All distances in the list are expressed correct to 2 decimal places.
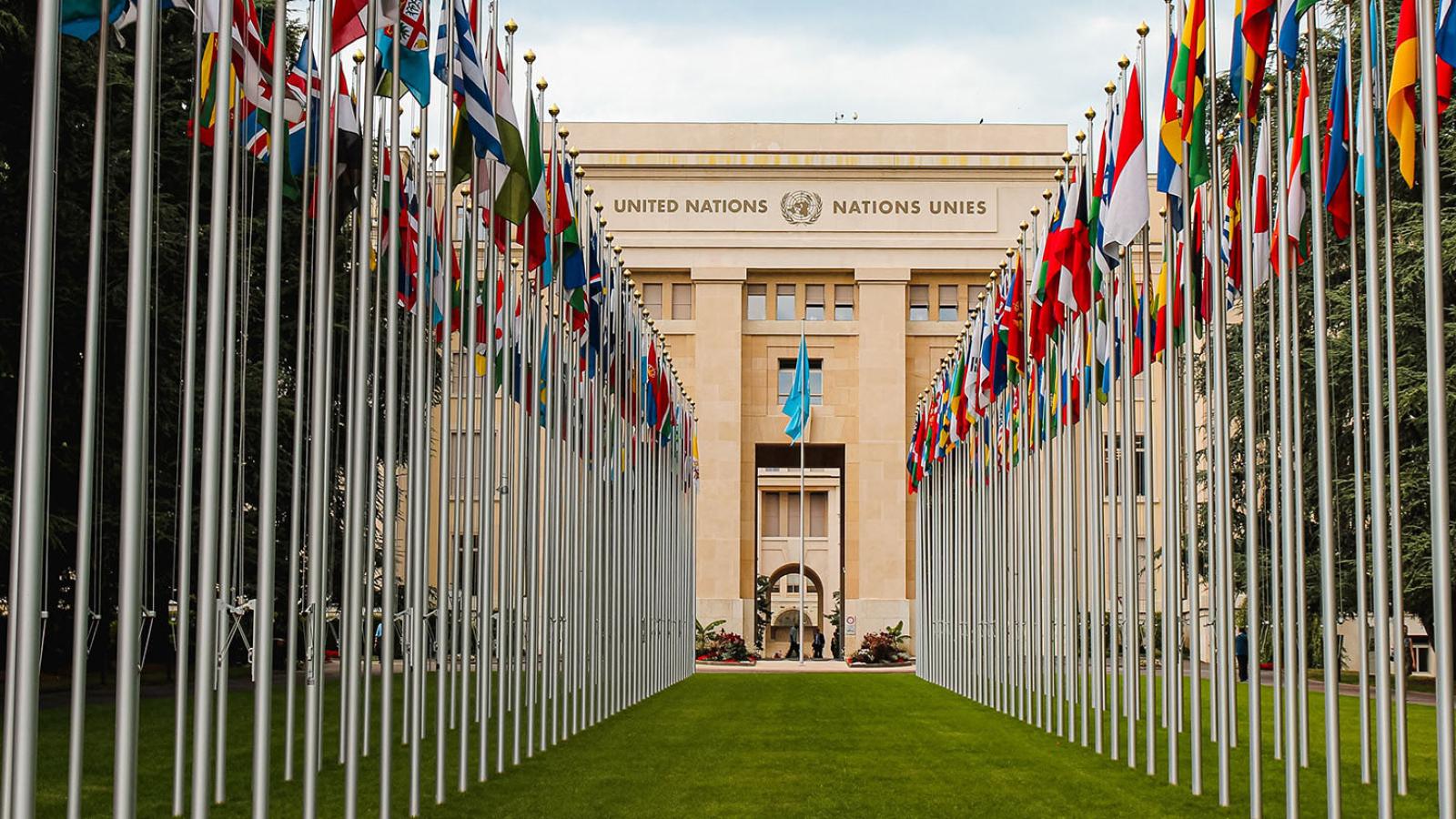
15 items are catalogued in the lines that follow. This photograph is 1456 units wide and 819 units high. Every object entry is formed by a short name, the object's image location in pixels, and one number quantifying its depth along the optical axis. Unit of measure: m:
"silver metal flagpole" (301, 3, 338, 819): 12.56
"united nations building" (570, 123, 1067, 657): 68.06
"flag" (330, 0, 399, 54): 14.22
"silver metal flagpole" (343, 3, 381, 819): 13.60
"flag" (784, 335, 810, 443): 62.19
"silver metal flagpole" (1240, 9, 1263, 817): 14.41
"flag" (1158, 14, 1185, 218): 16.44
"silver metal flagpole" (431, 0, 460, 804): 16.16
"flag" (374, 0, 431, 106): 15.39
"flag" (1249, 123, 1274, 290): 16.23
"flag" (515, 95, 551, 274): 18.91
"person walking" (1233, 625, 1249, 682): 42.11
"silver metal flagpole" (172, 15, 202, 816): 12.62
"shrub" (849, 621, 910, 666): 58.84
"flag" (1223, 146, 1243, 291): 16.78
